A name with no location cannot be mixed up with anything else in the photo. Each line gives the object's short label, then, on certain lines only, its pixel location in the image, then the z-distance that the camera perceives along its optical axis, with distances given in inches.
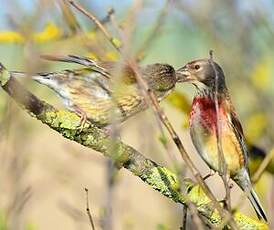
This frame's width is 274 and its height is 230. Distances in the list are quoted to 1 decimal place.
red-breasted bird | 311.1
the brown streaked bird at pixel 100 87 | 315.0
